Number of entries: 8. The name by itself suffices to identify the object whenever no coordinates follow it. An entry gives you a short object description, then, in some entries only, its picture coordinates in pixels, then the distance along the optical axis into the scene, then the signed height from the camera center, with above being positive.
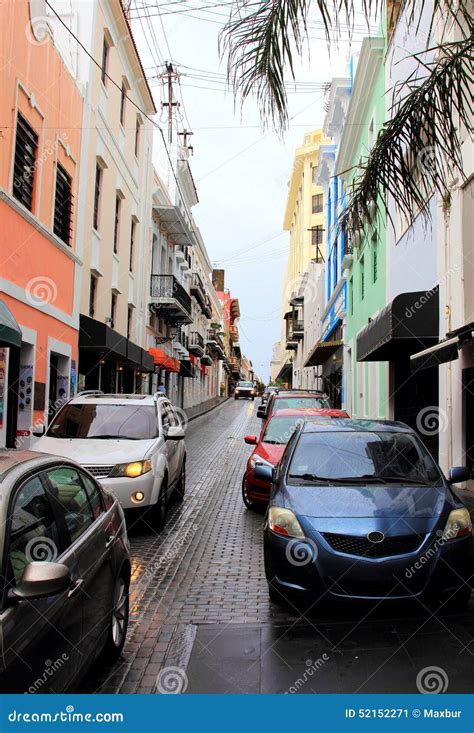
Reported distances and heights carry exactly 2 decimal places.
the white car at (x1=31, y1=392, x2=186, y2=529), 7.66 -0.70
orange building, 11.59 +3.57
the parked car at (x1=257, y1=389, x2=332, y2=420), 14.99 -0.15
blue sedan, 4.61 -1.07
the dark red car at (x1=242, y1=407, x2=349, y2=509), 9.23 -0.82
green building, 18.97 +4.49
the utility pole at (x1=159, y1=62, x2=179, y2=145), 29.26 +15.24
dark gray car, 2.62 -0.94
